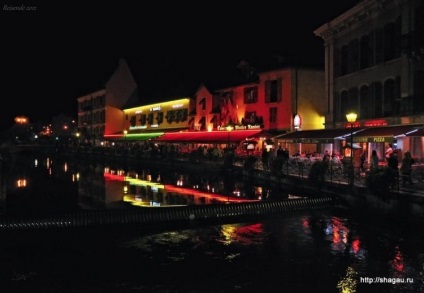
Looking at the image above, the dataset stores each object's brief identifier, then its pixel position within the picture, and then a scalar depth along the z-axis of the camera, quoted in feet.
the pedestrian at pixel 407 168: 64.03
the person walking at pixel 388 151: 88.25
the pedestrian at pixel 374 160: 75.38
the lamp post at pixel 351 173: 68.57
